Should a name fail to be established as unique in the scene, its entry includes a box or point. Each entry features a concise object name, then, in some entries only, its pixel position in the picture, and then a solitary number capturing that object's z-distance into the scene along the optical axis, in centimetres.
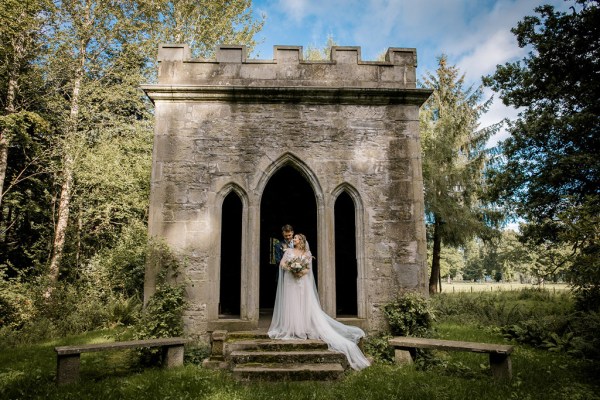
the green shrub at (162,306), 613
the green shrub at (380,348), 627
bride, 595
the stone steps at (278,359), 519
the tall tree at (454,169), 1580
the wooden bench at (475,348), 526
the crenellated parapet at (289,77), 708
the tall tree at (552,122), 991
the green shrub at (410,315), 654
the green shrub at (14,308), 913
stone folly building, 678
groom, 725
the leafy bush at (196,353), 607
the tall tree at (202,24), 1434
